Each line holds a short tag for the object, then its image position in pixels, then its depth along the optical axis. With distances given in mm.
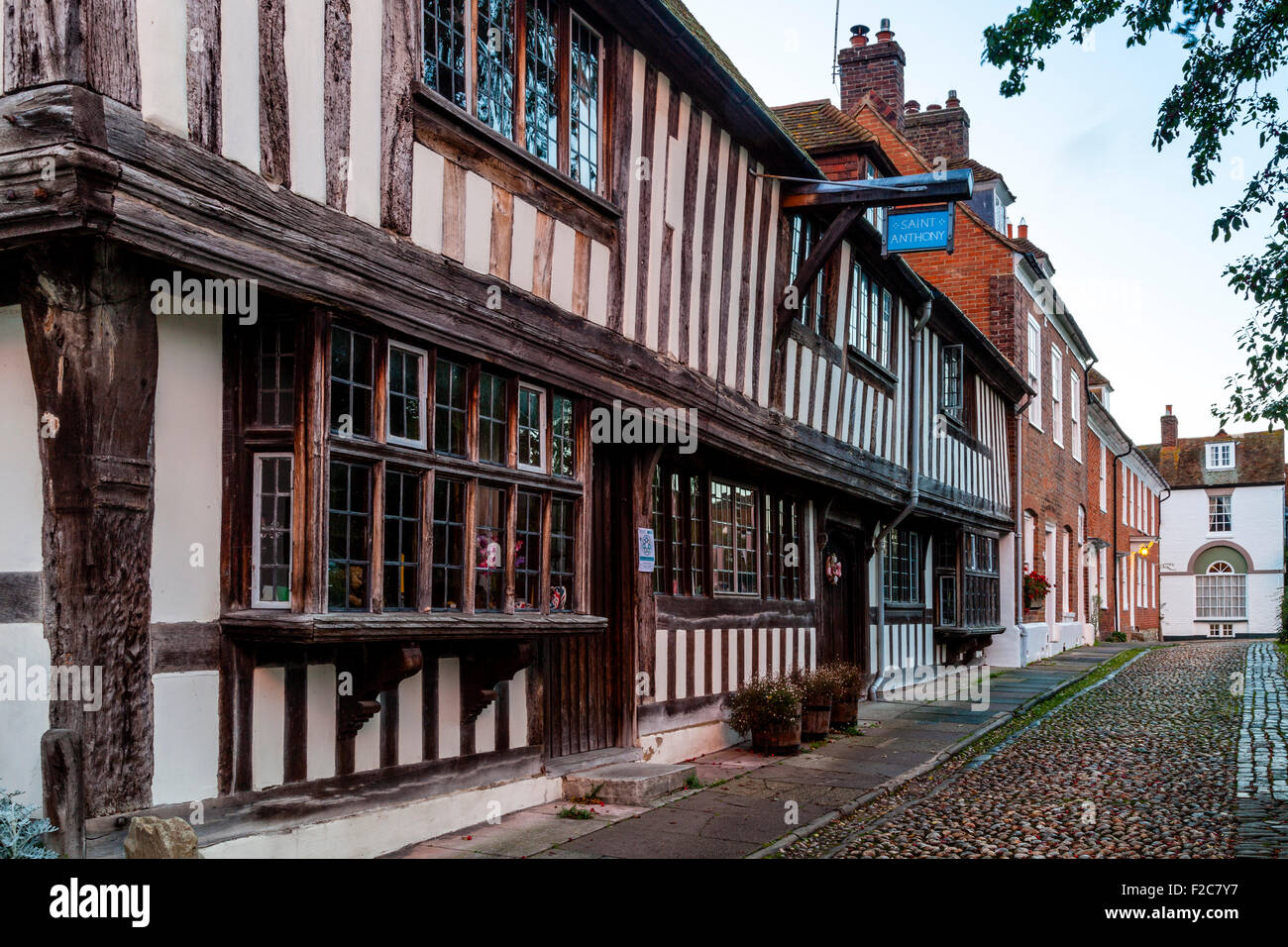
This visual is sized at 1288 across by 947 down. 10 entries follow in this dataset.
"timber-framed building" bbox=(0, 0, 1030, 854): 4324
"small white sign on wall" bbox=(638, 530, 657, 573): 8500
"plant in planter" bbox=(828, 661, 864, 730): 11297
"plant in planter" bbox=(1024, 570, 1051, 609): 21406
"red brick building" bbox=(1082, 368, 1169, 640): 31427
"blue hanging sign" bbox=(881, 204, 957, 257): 11109
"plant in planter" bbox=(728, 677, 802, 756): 9680
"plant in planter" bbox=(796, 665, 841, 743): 10508
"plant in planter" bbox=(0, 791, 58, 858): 4047
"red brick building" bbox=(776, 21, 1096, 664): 20375
